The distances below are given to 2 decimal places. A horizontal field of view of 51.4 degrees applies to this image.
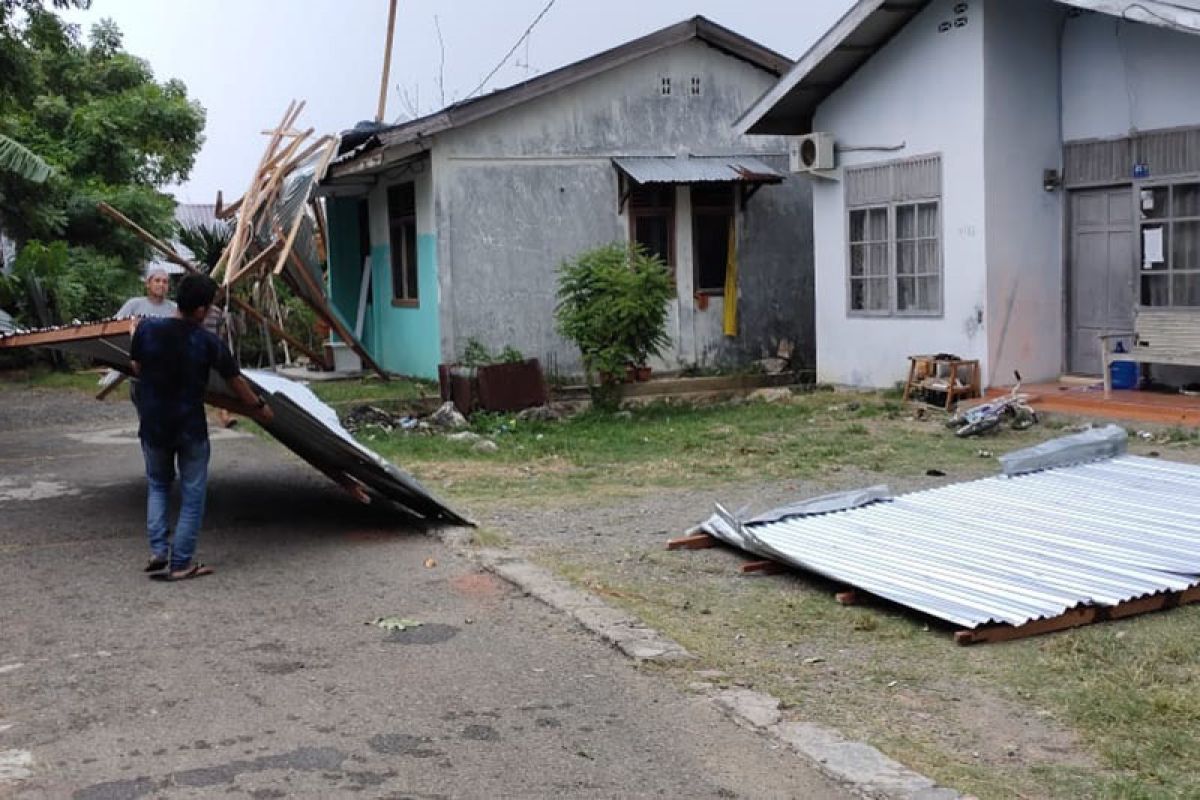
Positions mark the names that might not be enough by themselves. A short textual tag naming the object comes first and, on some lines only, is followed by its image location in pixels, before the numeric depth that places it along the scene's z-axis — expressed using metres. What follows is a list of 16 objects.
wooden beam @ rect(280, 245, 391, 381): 16.84
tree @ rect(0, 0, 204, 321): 20.75
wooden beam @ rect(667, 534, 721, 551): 7.43
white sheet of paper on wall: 12.63
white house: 12.55
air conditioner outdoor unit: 15.18
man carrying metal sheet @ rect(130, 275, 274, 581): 6.86
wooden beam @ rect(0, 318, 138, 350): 7.78
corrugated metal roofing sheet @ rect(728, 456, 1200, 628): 5.79
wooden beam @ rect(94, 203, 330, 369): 13.73
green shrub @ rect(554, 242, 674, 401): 14.06
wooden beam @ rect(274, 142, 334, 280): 14.93
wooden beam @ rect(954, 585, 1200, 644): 5.45
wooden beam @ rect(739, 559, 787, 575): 6.86
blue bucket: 12.72
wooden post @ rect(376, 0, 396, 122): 19.81
